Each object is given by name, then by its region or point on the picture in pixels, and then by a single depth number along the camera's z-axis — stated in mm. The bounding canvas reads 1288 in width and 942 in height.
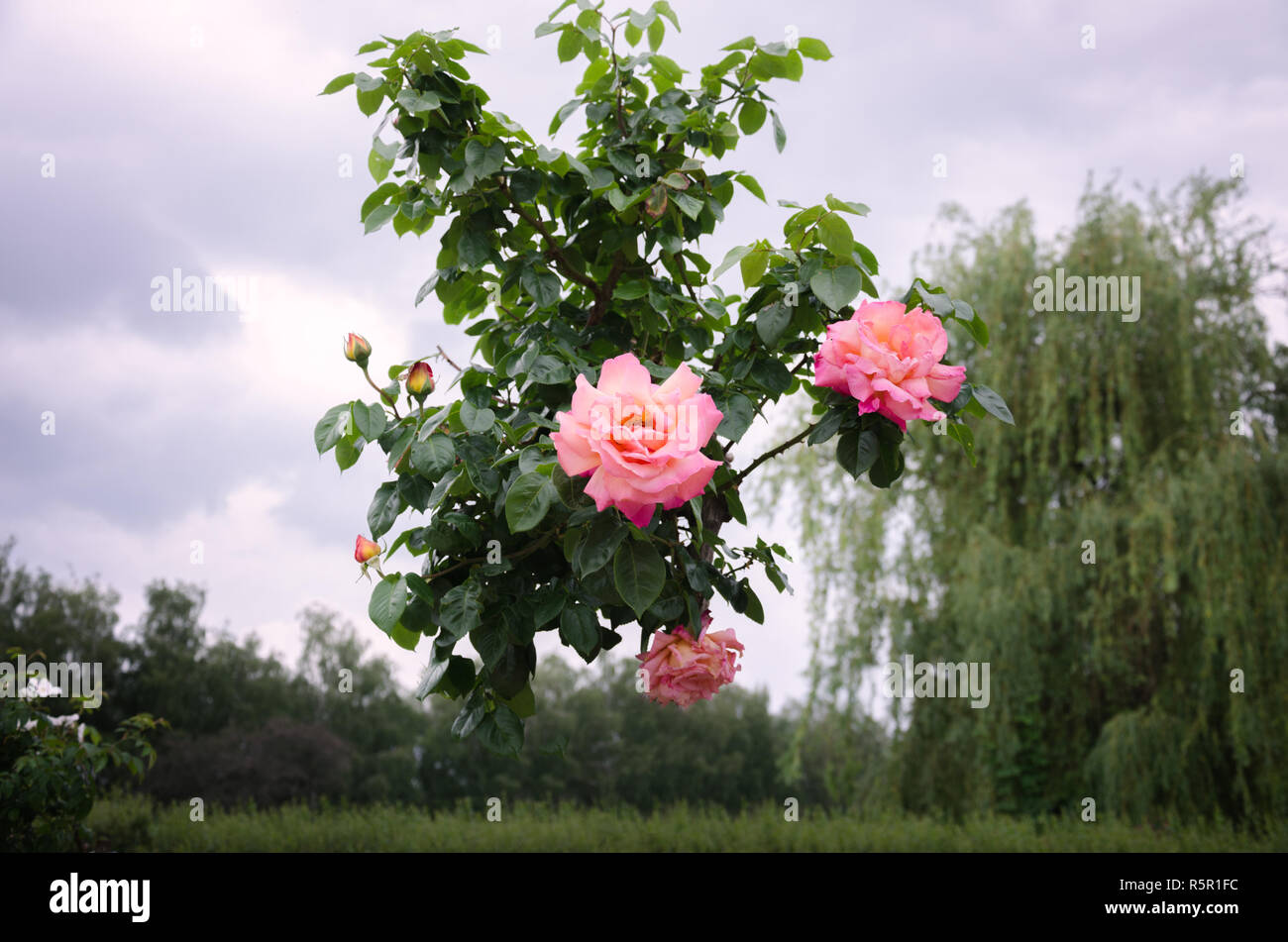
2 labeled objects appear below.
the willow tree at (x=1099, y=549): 7316
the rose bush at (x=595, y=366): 1297
